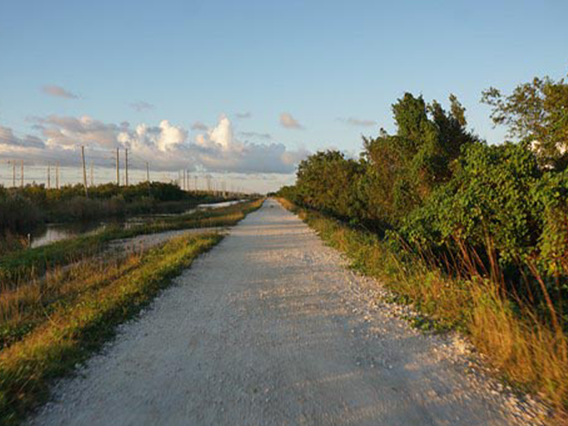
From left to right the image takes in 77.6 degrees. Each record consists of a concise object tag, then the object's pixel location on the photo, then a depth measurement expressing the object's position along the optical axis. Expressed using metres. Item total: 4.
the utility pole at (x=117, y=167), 63.36
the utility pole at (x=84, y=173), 51.11
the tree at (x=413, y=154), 12.25
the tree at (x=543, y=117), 8.53
